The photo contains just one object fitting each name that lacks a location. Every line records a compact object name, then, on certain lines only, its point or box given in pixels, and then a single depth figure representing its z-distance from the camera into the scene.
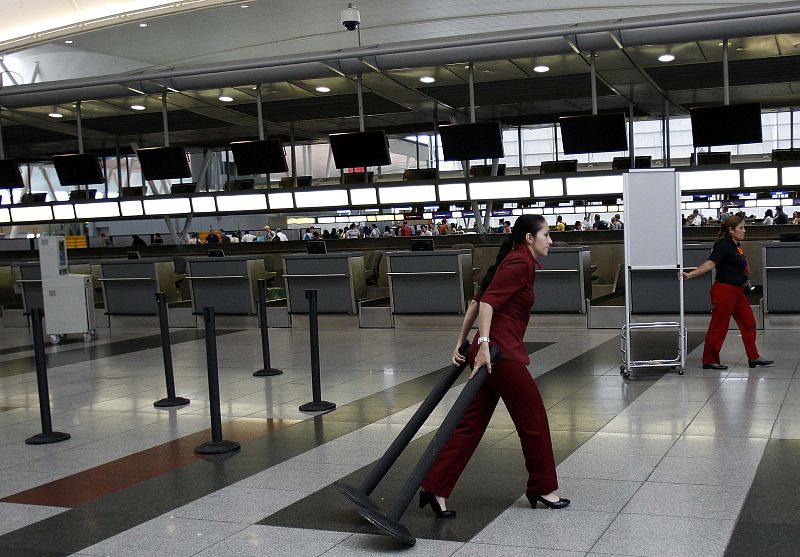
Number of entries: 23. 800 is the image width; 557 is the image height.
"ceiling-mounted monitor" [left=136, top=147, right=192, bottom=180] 16.12
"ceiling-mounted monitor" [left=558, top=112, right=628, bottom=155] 13.50
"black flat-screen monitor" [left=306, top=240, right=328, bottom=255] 14.85
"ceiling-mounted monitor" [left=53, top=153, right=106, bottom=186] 17.09
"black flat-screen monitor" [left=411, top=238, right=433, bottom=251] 13.88
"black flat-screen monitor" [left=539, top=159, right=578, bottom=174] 15.69
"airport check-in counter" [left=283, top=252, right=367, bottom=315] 14.12
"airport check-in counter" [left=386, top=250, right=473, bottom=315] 13.35
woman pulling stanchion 4.34
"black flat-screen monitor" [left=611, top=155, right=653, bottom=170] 16.16
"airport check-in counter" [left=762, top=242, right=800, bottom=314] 11.44
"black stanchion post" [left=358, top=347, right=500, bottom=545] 4.05
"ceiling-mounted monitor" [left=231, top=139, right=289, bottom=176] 15.59
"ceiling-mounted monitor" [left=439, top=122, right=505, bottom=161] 14.23
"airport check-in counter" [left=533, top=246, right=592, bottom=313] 12.58
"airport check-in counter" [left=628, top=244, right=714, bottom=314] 11.94
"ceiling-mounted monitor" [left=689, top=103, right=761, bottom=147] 12.70
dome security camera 11.99
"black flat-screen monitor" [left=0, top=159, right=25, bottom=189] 17.53
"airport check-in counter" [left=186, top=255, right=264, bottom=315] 14.81
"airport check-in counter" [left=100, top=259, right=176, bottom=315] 15.50
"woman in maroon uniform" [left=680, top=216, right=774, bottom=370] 8.55
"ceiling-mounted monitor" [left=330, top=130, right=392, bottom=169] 14.82
